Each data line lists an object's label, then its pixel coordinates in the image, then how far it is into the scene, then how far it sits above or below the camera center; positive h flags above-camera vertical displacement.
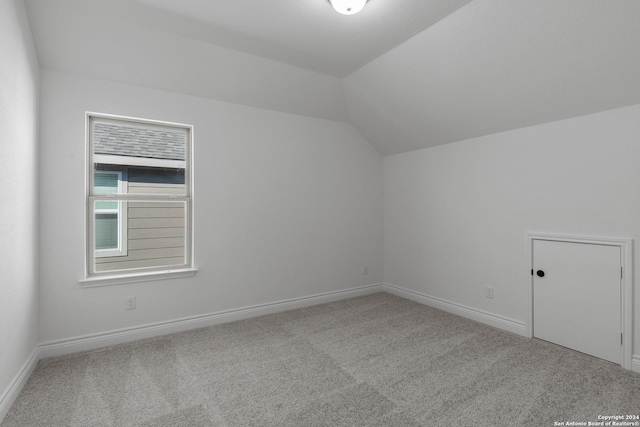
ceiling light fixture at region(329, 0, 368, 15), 2.09 +1.42
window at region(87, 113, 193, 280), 2.81 +0.17
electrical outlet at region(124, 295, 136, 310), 2.82 -0.80
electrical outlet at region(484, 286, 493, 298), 3.22 -0.80
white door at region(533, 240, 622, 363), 2.41 -0.69
